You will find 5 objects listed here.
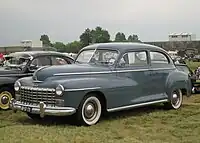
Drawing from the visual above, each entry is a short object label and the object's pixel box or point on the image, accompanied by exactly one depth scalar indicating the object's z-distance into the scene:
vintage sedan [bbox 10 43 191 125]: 7.72
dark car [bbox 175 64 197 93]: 13.09
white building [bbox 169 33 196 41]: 80.49
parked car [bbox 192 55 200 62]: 48.81
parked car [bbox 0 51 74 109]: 10.37
